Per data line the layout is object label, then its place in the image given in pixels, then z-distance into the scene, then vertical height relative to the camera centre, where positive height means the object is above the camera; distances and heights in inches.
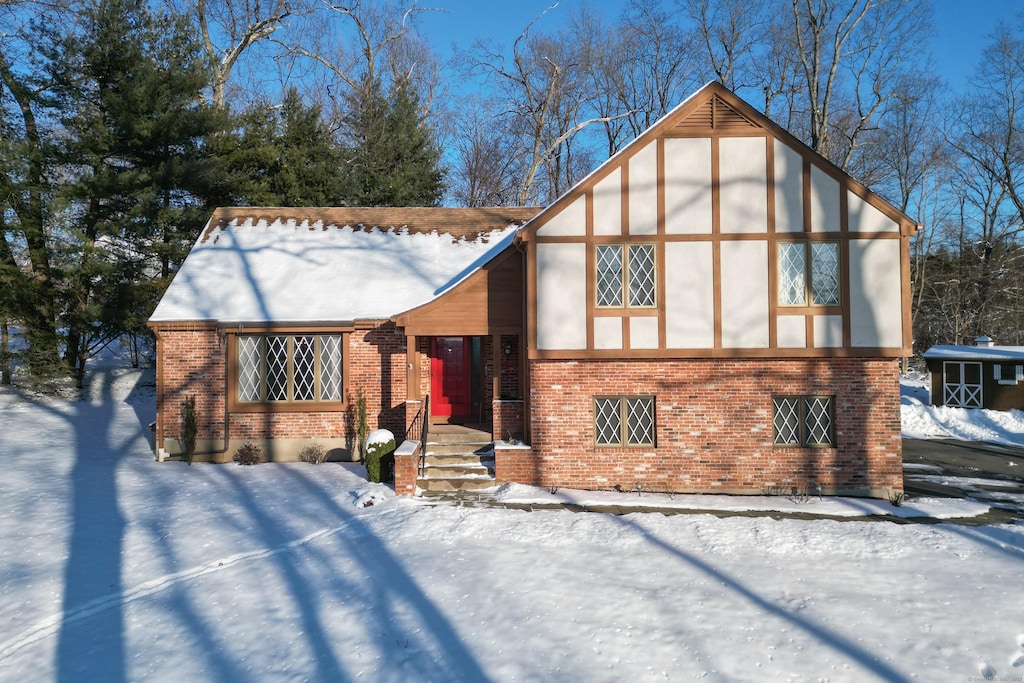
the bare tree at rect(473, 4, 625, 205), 1143.6 +473.6
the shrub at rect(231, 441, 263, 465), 472.7 -80.5
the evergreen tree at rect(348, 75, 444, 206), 984.9 +353.3
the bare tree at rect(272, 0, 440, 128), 1095.3 +550.6
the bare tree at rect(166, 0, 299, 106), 977.5 +562.3
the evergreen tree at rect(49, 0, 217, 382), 713.0 +243.8
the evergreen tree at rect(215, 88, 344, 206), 827.4 +293.7
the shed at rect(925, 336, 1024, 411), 858.8 -44.7
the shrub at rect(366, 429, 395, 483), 399.5 -71.1
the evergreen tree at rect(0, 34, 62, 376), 664.4 +166.1
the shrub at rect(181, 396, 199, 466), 465.1 -58.6
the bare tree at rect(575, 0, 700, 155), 1177.4 +528.6
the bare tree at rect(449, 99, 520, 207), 1246.3 +388.1
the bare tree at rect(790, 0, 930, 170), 987.3 +486.0
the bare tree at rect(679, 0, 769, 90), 1085.1 +571.9
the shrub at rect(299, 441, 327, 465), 478.3 -81.2
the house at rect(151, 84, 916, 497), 392.5 +19.7
